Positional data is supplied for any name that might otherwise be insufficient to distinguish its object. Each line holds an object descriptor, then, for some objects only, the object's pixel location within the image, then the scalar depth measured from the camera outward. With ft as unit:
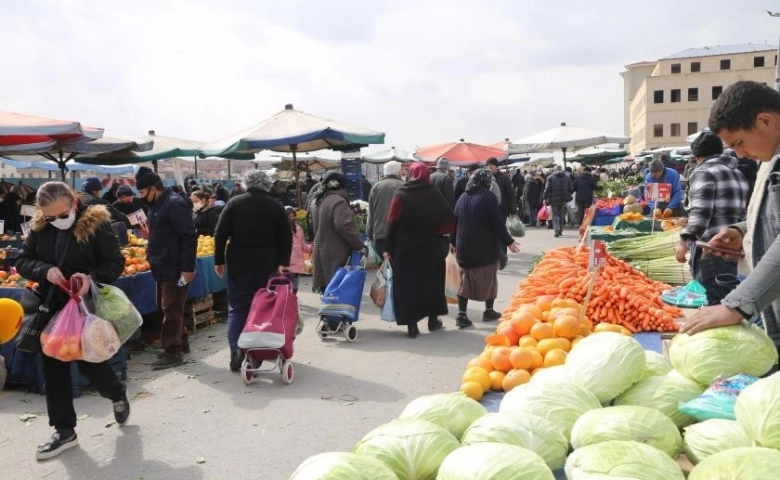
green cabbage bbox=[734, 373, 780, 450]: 5.36
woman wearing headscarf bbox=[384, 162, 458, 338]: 22.80
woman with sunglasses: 13.74
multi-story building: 224.94
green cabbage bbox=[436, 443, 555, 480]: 5.16
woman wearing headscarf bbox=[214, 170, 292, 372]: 19.39
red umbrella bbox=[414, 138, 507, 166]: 58.70
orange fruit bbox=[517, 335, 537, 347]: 11.44
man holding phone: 6.59
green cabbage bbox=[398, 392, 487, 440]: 6.92
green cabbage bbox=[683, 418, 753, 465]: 5.66
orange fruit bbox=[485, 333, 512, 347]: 11.80
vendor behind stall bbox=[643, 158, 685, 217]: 32.89
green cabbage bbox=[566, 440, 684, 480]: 5.04
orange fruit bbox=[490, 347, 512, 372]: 10.70
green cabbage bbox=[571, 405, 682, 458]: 6.00
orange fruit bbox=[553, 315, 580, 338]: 11.64
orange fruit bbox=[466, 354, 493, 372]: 10.97
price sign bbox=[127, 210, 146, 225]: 25.88
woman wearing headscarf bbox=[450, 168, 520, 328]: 24.14
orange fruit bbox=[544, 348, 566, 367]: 10.55
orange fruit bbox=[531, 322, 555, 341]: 11.59
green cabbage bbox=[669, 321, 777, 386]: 6.89
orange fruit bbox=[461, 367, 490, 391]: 10.36
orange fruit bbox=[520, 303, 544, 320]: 12.68
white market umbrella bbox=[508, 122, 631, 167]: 59.00
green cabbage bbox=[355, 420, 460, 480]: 5.92
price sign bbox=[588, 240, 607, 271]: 12.62
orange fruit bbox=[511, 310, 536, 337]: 12.06
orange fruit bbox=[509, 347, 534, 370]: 10.57
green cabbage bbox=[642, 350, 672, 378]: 7.97
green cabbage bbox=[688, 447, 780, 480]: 4.70
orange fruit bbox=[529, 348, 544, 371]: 10.66
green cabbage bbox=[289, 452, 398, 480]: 5.24
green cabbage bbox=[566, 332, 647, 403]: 7.54
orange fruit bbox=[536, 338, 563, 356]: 11.08
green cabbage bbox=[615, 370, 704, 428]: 6.97
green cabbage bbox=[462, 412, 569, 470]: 6.09
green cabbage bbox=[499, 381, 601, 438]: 6.84
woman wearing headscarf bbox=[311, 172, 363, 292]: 25.07
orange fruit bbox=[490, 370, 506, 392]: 10.49
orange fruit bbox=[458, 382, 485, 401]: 10.02
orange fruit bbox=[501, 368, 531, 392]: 10.18
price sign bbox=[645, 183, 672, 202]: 28.68
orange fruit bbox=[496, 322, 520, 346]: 11.96
